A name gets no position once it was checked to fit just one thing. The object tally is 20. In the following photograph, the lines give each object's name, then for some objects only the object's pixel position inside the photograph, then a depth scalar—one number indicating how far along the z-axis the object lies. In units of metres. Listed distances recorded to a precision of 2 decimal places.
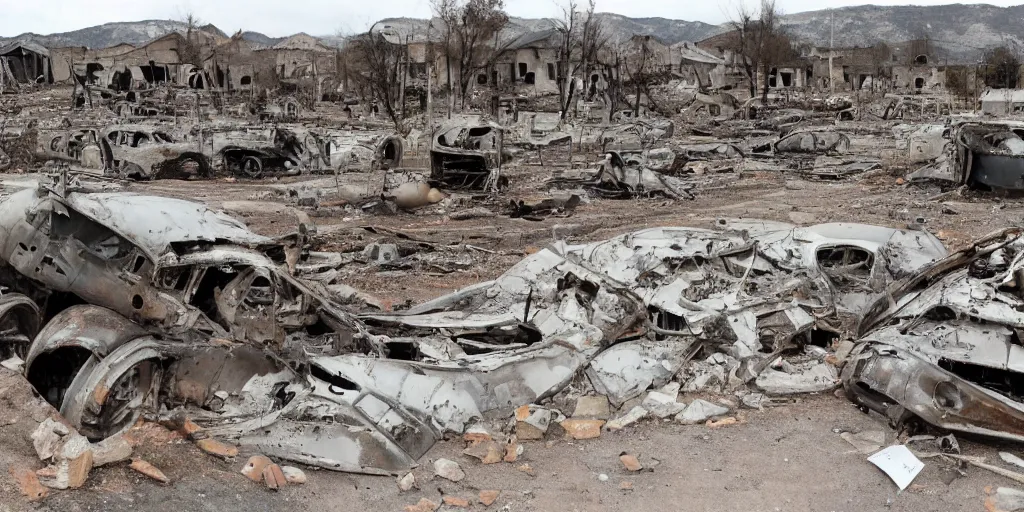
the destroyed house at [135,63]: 41.97
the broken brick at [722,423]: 5.49
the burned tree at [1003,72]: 39.62
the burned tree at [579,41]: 33.09
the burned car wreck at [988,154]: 13.91
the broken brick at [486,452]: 4.93
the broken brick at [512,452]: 4.98
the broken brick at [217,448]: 4.80
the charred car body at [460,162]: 15.70
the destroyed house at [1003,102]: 29.18
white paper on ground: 4.63
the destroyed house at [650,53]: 43.15
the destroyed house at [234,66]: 46.29
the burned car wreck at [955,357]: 4.81
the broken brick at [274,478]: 4.52
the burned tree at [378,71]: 27.70
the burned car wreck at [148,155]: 17.55
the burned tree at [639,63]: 34.05
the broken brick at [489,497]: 4.46
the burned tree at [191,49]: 43.72
